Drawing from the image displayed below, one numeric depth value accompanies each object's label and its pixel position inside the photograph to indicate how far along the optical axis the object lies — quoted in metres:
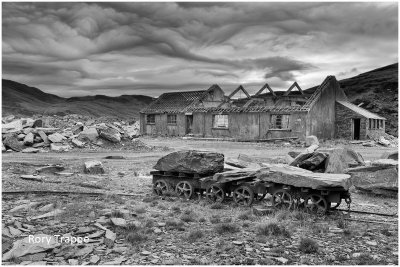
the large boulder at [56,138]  25.14
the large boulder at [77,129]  28.05
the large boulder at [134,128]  47.19
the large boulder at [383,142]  30.27
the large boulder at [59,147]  24.00
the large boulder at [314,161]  13.68
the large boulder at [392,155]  16.14
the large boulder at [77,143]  25.27
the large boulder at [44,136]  25.22
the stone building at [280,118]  31.75
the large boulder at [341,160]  13.95
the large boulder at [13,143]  23.94
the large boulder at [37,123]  28.88
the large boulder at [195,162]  11.38
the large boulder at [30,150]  23.30
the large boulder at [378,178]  12.34
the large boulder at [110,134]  26.55
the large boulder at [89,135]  26.31
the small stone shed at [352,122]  33.16
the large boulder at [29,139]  24.50
